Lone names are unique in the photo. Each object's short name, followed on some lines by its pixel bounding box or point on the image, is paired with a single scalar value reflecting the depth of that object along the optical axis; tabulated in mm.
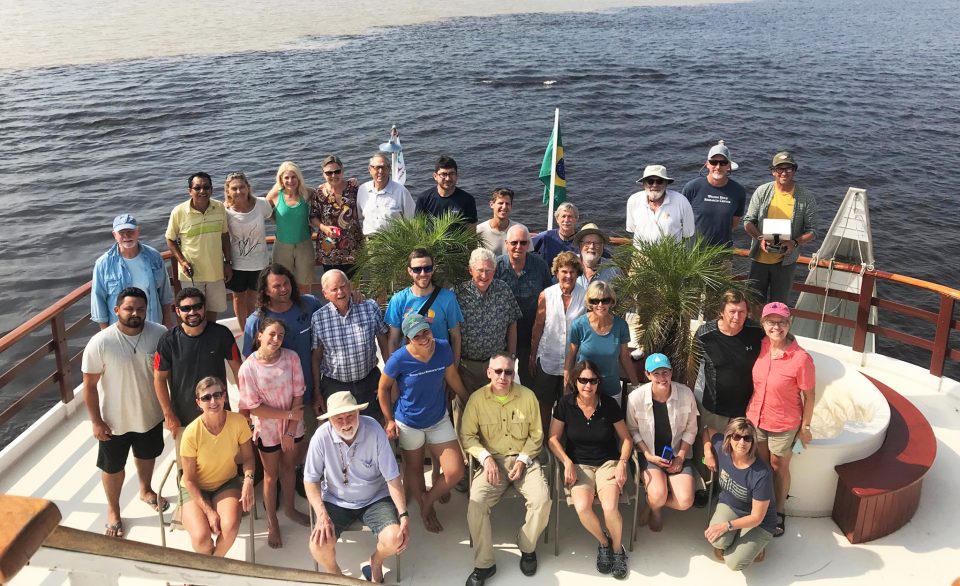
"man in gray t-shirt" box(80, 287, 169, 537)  5746
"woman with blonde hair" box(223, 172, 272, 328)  7305
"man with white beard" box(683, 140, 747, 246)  7879
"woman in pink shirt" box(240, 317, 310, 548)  5723
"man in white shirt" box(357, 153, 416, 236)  7332
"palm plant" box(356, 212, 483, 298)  6566
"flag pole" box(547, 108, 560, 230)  9164
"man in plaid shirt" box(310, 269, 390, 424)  6012
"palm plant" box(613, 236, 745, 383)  6277
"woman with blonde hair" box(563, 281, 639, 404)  5961
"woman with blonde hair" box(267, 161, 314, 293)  7355
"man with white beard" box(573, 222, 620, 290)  6586
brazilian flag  9250
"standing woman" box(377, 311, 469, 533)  5859
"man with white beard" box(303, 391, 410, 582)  5387
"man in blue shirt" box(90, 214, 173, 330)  6480
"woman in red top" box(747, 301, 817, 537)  5789
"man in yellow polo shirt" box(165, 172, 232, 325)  7230
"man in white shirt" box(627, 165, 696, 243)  7410
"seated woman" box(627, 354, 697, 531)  5867
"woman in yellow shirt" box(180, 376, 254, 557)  5398
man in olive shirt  5680
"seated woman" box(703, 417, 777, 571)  5574
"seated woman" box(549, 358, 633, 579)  5723
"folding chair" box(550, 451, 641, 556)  5828
